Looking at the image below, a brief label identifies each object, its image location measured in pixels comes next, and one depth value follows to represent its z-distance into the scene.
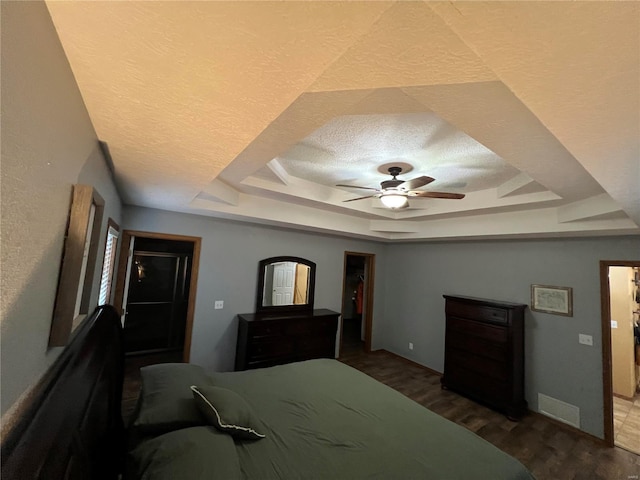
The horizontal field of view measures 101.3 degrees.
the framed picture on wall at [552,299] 3.21
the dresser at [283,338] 3.54
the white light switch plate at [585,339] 3.03
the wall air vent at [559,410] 3.06
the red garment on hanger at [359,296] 6.14
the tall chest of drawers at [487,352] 3.30
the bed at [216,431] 0.91
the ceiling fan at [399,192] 2.24
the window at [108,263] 2.22
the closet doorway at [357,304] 5.41
